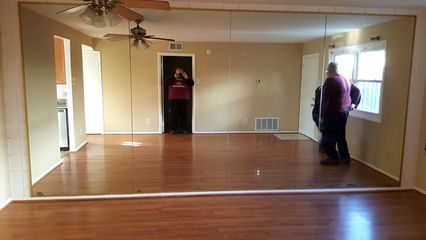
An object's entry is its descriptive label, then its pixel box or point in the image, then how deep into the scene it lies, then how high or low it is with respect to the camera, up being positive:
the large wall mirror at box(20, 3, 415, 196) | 3.49 -0.21
